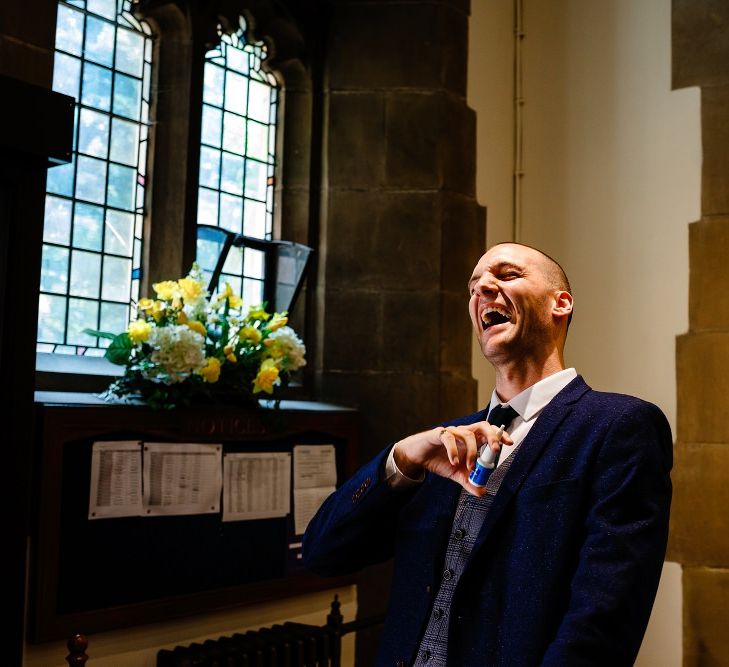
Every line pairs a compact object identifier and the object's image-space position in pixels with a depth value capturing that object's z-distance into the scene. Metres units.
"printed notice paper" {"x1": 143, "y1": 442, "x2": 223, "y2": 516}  2.83
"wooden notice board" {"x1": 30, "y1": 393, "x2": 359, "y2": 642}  2.56
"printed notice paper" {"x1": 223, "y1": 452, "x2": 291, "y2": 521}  3.08
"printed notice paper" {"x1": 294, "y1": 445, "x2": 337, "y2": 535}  3.35
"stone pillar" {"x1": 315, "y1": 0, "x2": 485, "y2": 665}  3.81
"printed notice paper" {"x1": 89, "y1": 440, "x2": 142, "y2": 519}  2.67
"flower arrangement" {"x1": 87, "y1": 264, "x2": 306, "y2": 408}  2.79
